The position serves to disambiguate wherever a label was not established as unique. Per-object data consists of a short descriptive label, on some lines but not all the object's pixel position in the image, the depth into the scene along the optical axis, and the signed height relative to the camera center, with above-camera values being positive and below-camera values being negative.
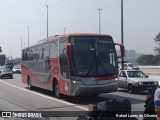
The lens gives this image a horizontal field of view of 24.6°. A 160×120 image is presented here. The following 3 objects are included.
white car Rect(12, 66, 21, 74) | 71.75 -2.03
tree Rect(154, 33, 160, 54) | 110.03 +5.61
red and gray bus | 16.86 -0.22
